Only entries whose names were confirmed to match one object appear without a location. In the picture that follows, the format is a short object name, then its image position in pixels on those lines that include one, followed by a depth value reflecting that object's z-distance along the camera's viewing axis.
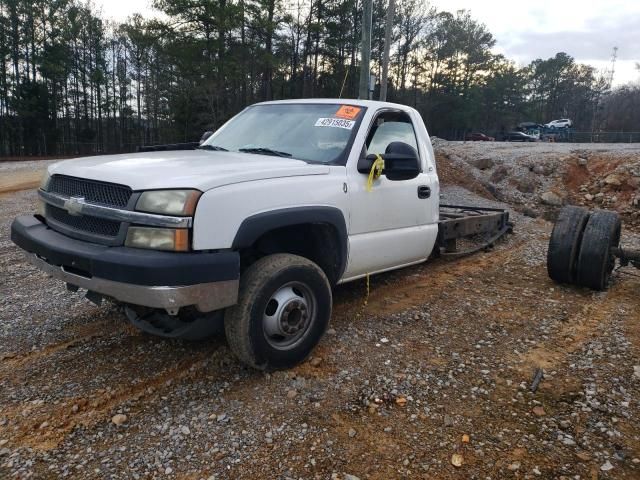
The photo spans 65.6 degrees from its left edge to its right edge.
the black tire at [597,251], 5.10
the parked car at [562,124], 58.75
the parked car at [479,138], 51.56
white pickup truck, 2.81
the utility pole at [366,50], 12.20
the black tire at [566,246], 5.24
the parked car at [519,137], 49.09
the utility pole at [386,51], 17.44
